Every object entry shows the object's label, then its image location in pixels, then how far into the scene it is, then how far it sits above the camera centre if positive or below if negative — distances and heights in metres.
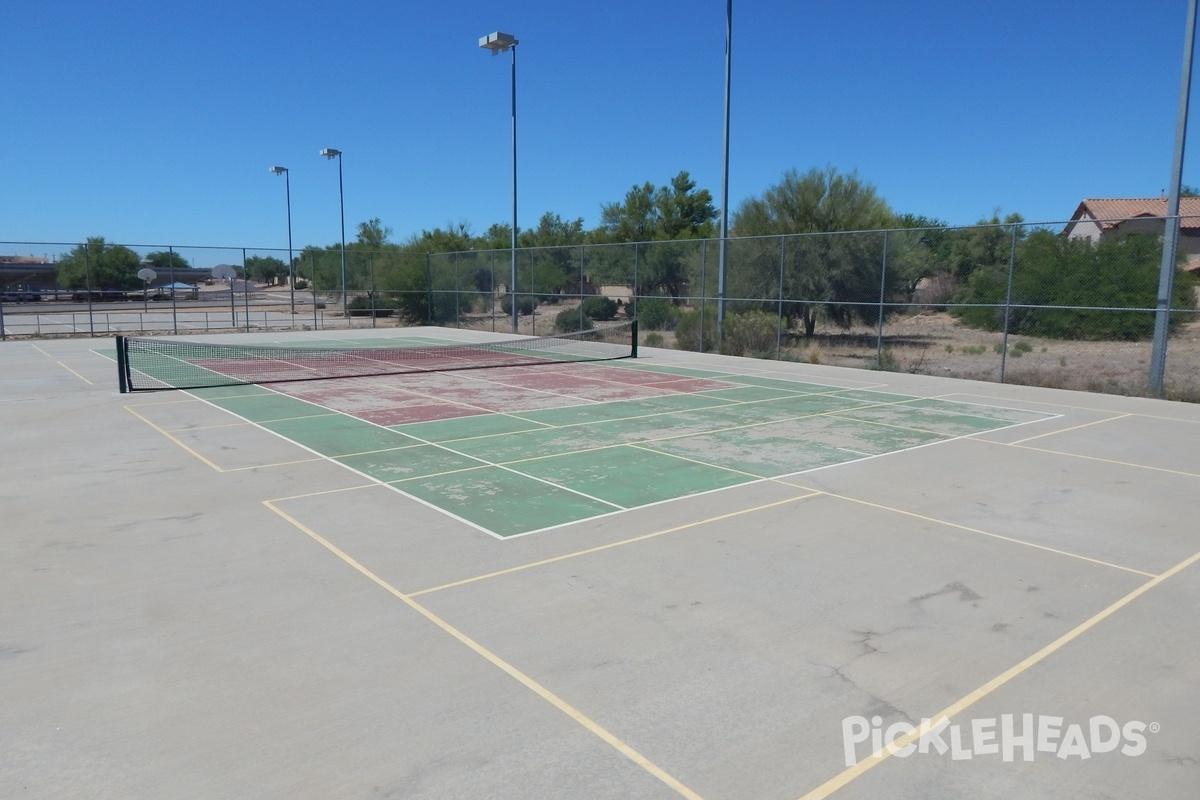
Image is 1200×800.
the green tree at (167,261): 35.03 +0.97
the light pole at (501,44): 26.58 +7.51
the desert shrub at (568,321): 32.34 -1.16
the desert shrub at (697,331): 24.38 -1.10
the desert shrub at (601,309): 33.56 -0.71
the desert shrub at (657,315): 27.74 -0.78
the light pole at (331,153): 40.94 +6.27
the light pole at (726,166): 22.16 +3.23
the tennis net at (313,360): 17.58 -1.79
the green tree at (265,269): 39.42 +0.89
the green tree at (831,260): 25.14 +0.96
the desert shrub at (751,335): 23.14 -1.12
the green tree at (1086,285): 22.83 +0.33
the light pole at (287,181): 38.34 +6.20
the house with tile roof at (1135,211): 33.38 +4.60
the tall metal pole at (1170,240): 14.55 +0.99
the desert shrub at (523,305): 33.84 -0.61
